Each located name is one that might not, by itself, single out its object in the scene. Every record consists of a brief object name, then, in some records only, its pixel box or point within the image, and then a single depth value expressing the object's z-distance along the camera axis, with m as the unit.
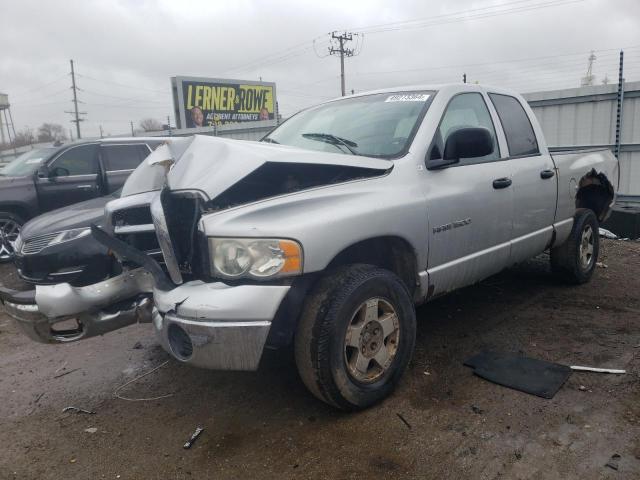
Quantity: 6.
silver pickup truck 2.46
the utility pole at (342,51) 38.41
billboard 29.69
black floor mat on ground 3.08
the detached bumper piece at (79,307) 2.69
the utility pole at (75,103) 54.81
